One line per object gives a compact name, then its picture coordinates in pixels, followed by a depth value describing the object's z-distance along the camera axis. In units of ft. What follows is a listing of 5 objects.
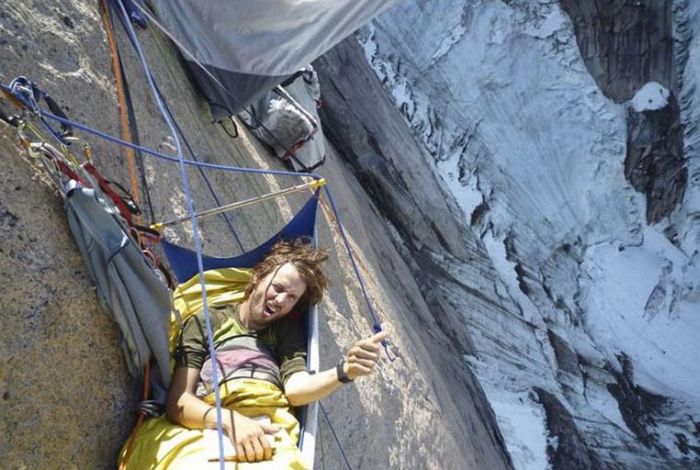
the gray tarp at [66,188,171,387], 7.46
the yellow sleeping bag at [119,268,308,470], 6.54
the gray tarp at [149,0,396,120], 12.39
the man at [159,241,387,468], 6.91
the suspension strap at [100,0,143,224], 10.22
